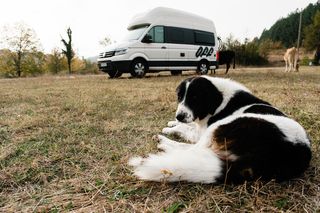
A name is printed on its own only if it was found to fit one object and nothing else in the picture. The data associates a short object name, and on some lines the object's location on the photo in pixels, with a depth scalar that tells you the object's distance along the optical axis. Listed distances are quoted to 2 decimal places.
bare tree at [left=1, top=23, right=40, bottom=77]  35.18
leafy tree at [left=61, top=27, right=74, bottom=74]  31.87
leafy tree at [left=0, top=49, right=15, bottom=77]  36.19
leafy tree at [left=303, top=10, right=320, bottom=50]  54.97
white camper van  11.84
